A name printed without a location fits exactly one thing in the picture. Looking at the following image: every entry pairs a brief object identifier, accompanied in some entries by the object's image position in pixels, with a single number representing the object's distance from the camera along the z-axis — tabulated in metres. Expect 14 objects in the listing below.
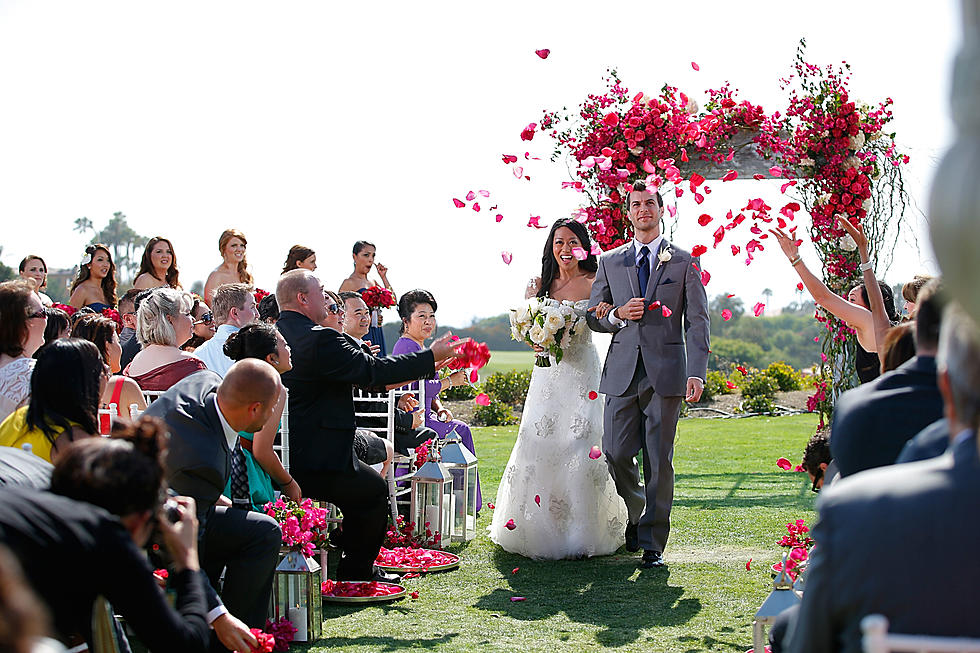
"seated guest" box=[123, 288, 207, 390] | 5.41
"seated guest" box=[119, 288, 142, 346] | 7.71
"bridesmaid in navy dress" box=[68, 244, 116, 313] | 8.55
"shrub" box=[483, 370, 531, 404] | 19.31
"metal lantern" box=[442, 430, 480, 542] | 6.75
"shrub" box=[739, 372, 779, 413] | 19.28
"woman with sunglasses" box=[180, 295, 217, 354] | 7.10
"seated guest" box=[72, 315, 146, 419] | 4.87
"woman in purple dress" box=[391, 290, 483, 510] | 7.57
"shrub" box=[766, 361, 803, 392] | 21.56
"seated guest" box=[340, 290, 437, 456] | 6.67
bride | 6.29
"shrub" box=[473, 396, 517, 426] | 17.72
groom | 6.03
